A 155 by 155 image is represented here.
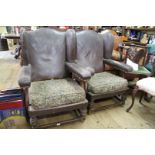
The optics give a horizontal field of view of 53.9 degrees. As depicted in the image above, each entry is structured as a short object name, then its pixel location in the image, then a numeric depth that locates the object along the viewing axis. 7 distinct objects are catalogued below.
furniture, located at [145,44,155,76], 2.37
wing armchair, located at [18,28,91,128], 1.39
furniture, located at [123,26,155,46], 3.25
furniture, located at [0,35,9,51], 5.40
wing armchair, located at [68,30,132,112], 1.73
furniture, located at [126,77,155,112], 1.62
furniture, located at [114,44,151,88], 2.20
